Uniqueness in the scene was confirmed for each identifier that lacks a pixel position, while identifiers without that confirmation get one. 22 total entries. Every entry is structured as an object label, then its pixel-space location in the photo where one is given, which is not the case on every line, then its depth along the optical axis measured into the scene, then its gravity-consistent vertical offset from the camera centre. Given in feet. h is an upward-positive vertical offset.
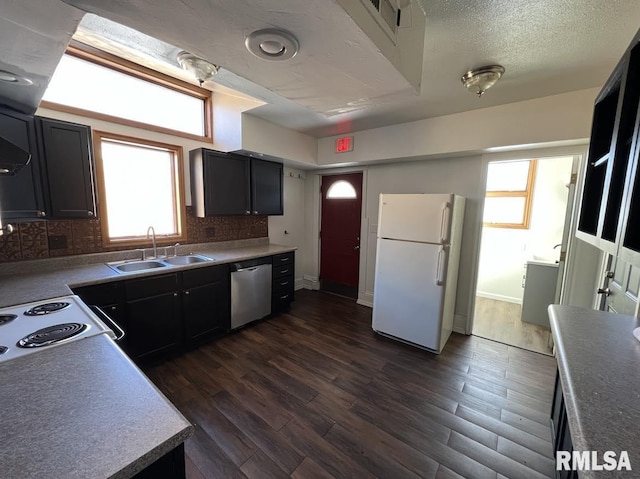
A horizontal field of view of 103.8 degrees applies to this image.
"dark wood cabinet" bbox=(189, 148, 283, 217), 9.47 +0.92
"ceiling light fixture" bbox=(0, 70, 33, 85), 4.04 +2.07
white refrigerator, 8.29 -1.99
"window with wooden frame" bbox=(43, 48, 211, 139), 7.26 +3.66
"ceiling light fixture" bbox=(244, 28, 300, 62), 3.24 +2.21
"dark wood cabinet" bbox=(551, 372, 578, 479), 3.75 -3.80
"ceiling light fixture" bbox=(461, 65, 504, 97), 5.97 +3.26
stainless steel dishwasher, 9.48 -3.32
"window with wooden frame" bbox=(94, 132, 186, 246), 8.16 +0.56
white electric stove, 3.48 -1.96
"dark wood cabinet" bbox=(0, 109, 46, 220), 5.31 +0.48
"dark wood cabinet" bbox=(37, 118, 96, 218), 6.11 +0.90
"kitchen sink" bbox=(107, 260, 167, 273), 7.86 -1.99
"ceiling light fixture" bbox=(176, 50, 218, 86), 5.50 +3.16
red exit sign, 11.51 +3.00
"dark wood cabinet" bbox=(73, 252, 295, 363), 6.81 -3.16
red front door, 13.20 -1.32
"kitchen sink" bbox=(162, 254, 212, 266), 9.31 -2.01
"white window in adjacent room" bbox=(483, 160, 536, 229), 13.05 +0.91
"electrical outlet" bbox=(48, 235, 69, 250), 7.25 -1.13
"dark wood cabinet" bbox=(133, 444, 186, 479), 2.21 -2.39
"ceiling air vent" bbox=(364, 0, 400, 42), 3.40 +2.81
